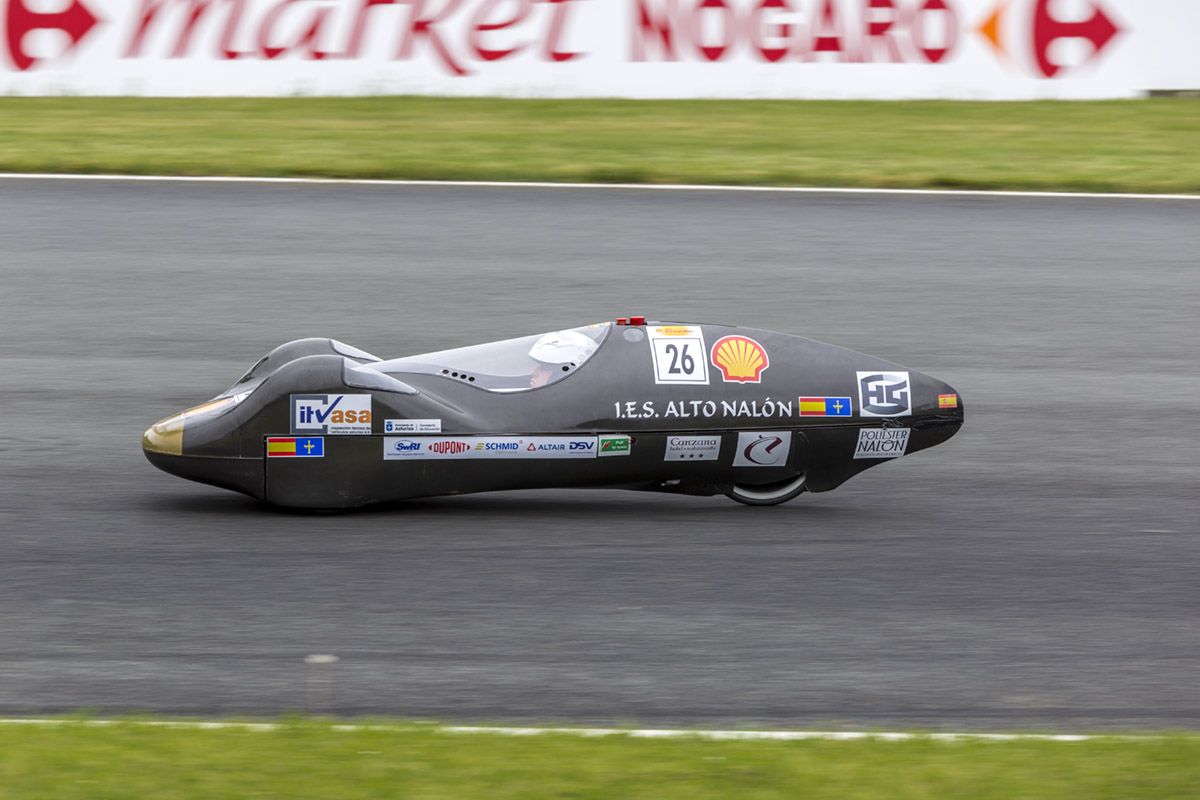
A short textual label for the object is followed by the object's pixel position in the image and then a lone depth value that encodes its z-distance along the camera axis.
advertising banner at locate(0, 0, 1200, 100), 32.09
